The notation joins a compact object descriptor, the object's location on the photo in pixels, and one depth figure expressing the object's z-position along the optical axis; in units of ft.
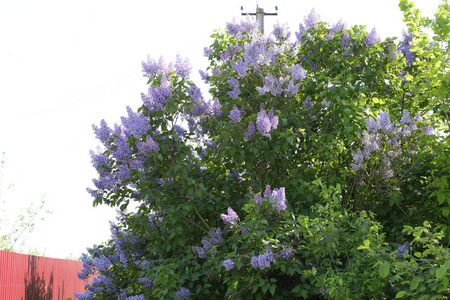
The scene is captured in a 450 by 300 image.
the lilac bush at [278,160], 15.52
